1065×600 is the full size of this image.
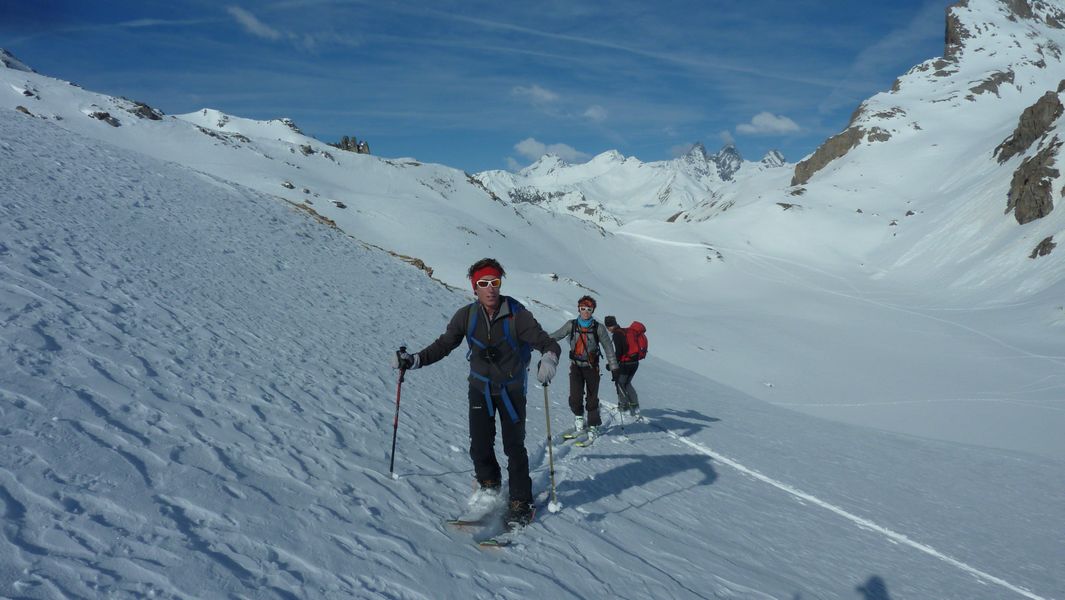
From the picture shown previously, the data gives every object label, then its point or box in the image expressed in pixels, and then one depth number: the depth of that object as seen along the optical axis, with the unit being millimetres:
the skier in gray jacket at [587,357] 9656
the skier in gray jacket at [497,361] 5516
